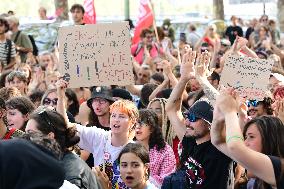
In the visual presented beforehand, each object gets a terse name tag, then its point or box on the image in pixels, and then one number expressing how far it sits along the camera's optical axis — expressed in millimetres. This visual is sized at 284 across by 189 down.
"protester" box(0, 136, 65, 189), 5367
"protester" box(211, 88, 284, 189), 7261
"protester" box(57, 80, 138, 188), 10711
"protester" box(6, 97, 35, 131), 11083
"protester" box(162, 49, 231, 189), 9291
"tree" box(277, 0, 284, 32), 38396
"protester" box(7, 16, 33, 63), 22919
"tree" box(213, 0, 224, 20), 47647
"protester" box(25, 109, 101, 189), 7974
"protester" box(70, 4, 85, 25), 17839
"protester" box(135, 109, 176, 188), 10920
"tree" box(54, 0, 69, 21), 35385
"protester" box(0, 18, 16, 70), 20540
